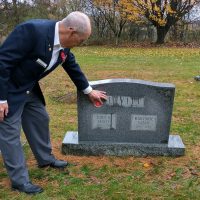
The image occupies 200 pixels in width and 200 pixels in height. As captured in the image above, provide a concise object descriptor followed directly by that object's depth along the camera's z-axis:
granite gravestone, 5.20
